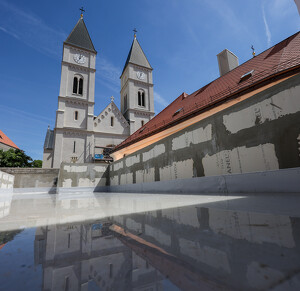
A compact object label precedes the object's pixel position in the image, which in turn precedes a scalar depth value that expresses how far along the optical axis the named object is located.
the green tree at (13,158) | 27.77
